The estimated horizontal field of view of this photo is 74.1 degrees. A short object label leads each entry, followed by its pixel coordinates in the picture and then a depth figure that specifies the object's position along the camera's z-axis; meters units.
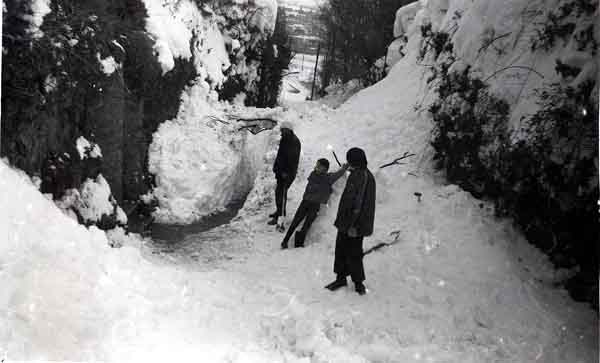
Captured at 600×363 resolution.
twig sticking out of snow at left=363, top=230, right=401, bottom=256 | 5.90
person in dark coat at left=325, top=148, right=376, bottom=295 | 4.62
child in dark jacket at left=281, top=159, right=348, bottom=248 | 6.31
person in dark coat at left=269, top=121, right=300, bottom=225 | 7.17
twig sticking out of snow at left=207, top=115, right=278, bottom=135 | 12.45
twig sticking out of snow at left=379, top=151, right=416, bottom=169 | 7.66
